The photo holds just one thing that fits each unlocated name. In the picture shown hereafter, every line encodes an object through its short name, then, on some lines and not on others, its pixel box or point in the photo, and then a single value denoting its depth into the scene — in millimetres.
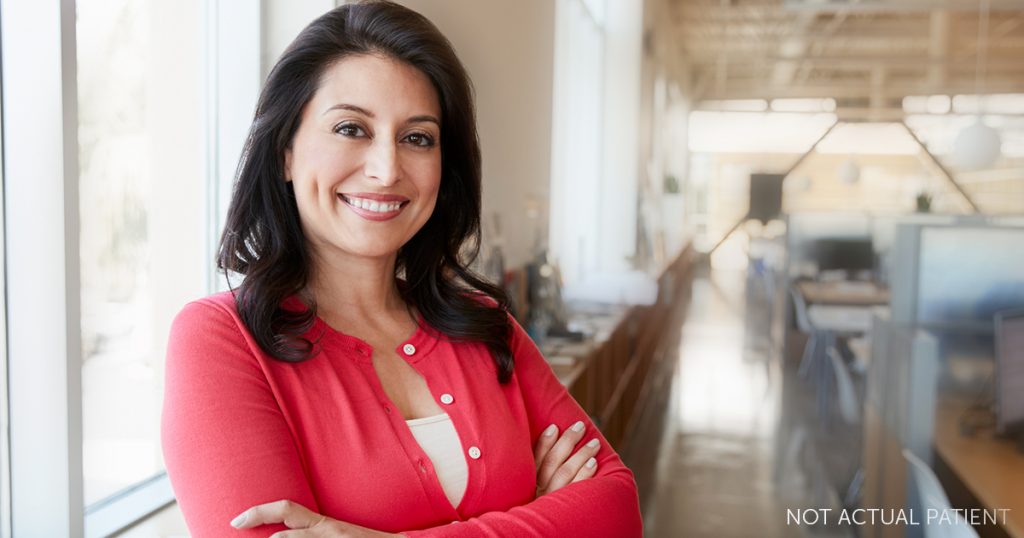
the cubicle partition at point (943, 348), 2678
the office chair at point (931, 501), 2328
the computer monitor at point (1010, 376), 2416
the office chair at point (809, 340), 4509
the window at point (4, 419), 1241
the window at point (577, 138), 5480
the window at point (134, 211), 1468
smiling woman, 961
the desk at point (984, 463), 2186
